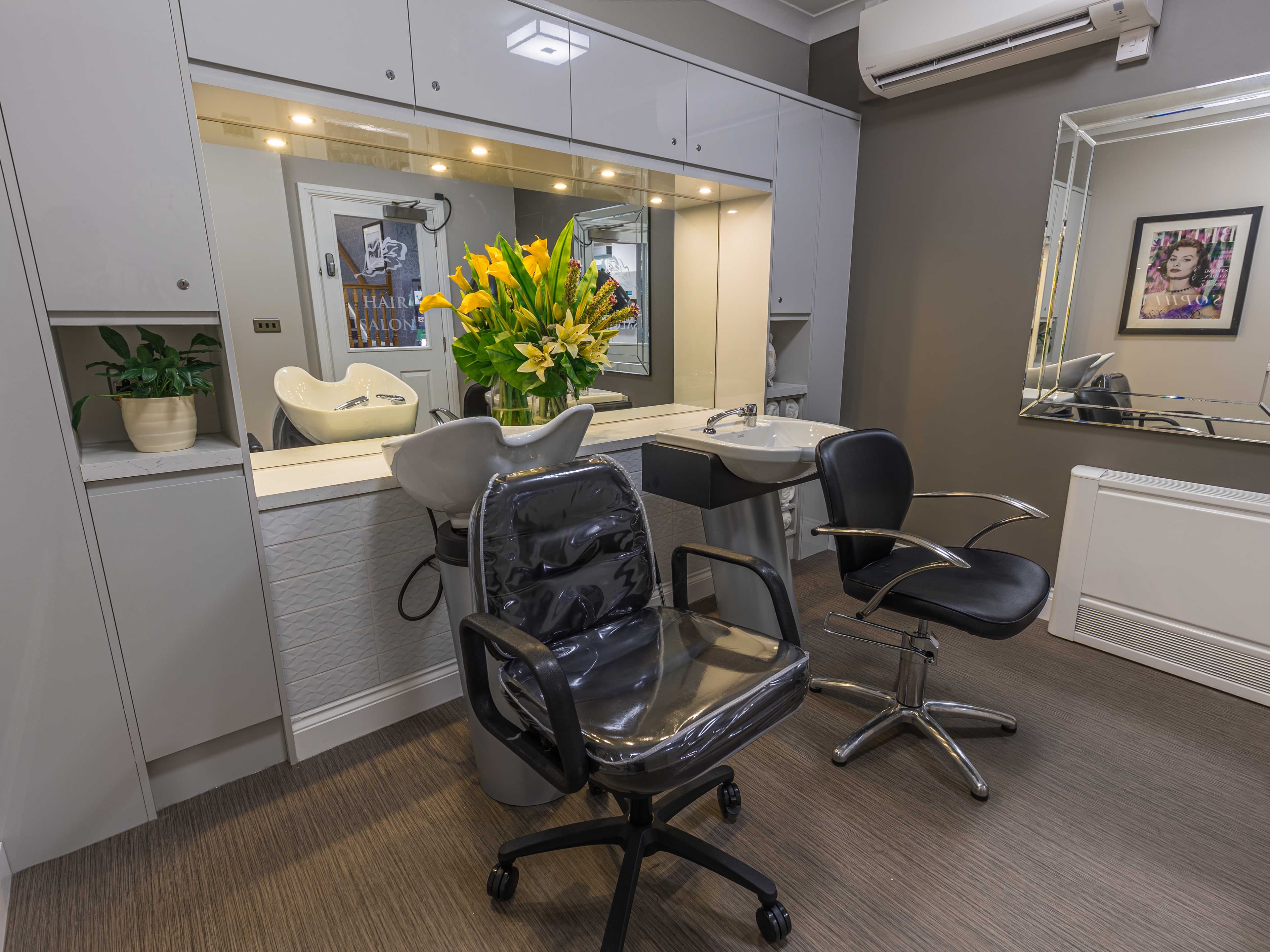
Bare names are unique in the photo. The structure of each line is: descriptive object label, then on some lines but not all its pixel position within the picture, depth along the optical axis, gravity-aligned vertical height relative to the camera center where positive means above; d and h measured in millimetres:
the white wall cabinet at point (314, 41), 1451 +682
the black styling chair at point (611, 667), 1110 -693
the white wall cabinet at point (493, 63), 1761 +753
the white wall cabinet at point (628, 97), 2086 +769
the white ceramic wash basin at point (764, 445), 2004 -407
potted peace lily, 1557 -151
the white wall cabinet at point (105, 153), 1287 +369
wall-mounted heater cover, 2127 -895
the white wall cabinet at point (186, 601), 1537 -672
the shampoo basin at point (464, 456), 1487 -308
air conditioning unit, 2209 +1046
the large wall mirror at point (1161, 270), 2139 +181
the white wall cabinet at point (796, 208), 2768 +508
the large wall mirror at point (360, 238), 1829 +288
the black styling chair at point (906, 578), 1685 -722
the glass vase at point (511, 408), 2174 -272
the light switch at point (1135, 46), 2213 +942
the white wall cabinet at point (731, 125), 2414 +773
